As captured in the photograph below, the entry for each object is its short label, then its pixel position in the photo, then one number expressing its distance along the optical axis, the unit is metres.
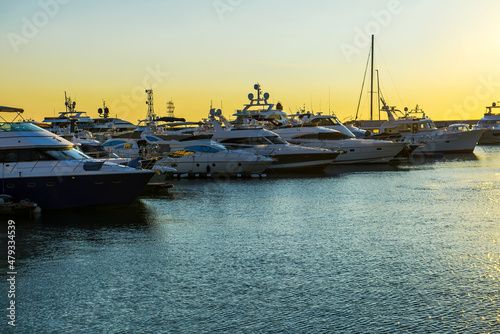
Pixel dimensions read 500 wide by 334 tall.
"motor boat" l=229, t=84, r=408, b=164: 57.81
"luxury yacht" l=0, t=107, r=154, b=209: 28.06
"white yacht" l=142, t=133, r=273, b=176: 47.03
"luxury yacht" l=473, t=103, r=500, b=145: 108.25
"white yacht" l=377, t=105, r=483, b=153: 76.06
